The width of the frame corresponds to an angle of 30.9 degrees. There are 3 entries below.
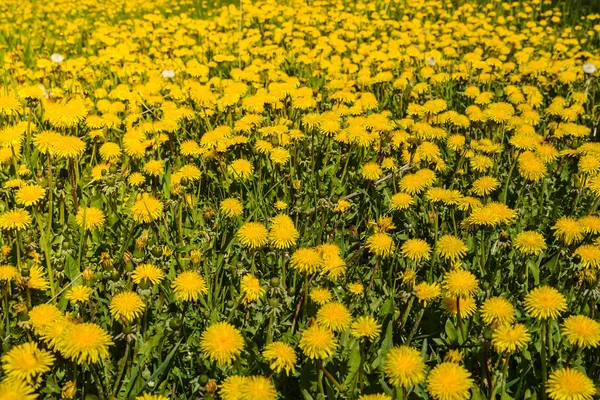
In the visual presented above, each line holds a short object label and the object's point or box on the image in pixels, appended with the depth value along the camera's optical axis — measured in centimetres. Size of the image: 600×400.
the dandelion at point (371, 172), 154
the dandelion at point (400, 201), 142
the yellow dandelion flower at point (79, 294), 122
